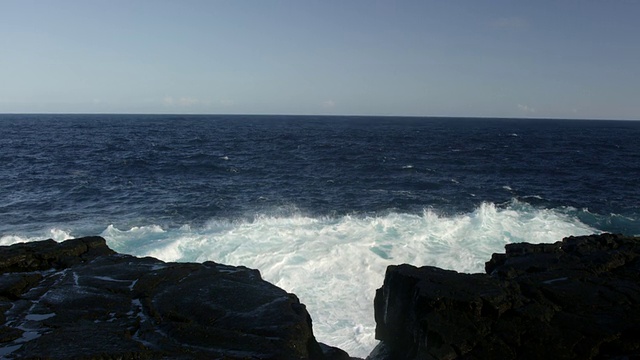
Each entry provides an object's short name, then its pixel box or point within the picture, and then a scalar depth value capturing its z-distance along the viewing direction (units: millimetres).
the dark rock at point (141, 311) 8648
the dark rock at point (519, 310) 9398
